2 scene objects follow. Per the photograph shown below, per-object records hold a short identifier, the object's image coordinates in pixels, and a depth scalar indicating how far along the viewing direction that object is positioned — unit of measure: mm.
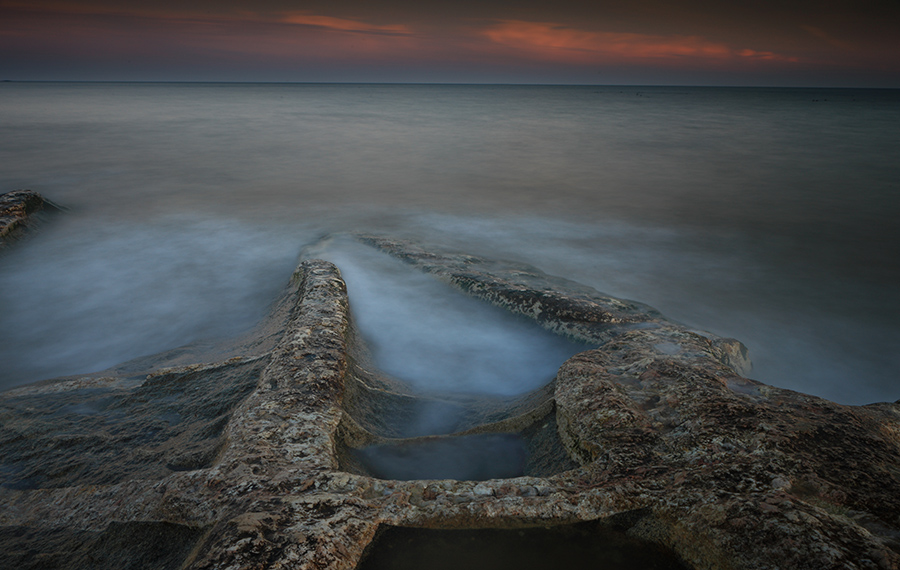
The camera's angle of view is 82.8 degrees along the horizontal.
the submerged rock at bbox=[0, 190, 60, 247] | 6668
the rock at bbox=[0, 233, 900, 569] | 1713
